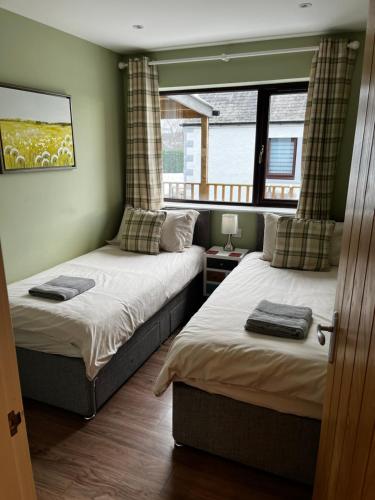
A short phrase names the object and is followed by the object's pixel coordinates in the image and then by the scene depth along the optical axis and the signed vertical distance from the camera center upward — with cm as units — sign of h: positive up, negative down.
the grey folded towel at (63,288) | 233 -84
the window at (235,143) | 357 +21
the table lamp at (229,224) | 351 -58
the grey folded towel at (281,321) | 186 -84
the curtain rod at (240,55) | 301 +95
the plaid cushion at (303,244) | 296 -66
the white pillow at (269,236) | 323 -65
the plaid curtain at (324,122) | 297 +35
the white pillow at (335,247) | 308 -70
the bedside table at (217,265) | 350 -99
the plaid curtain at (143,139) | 360 +24
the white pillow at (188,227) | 360 -64
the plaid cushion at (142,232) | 341 -66
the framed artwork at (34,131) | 255 +23
